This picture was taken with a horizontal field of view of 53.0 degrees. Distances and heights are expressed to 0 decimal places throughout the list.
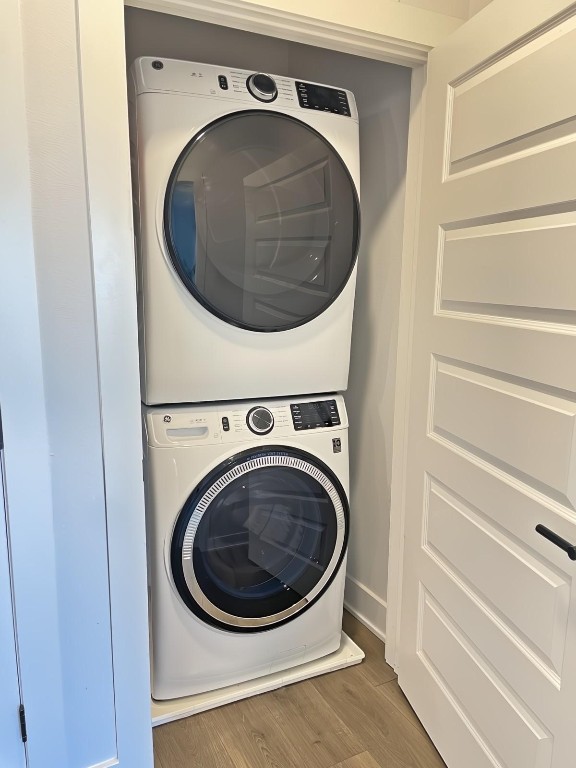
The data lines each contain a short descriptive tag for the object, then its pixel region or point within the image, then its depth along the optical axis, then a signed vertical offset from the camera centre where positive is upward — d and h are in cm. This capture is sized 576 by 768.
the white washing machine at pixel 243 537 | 164 -77
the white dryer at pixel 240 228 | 151 +14
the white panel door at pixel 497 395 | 113 -25
